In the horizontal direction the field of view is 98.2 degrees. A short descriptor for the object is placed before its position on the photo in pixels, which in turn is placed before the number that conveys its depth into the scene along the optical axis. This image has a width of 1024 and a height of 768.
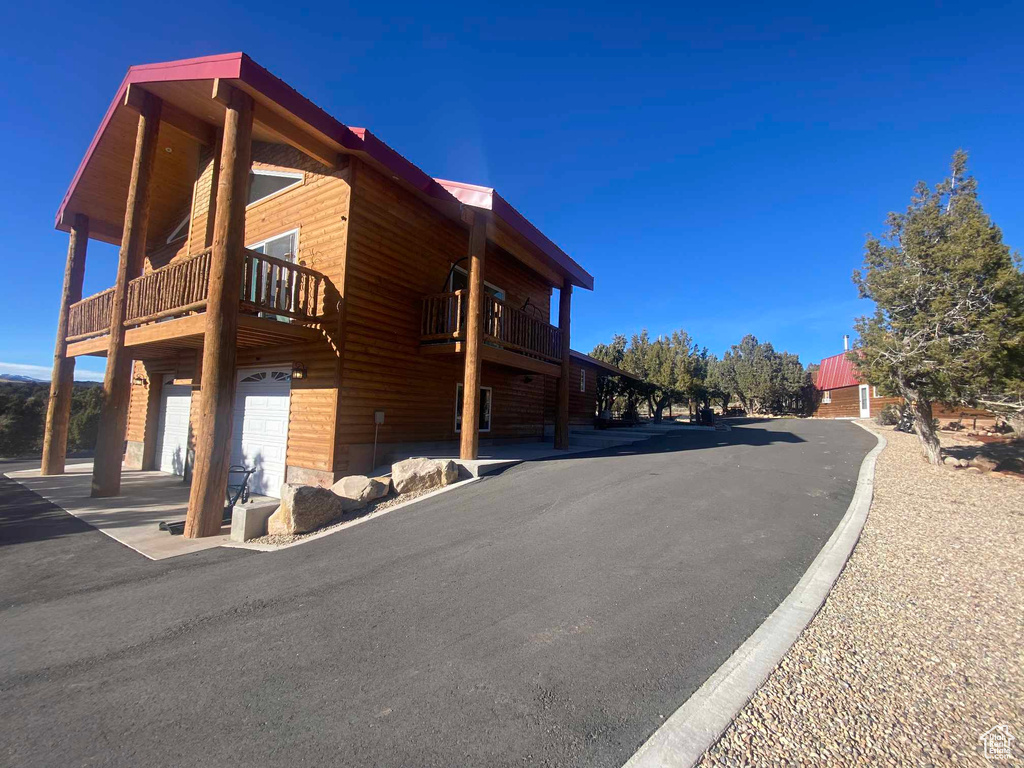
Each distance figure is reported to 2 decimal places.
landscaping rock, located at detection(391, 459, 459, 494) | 7.20
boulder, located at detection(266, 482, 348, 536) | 5.89
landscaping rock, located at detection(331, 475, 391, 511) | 6.77
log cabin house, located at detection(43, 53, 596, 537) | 6.75
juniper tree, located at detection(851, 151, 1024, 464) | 9.29
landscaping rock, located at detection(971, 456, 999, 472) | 9.81
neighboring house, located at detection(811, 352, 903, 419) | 30.02
